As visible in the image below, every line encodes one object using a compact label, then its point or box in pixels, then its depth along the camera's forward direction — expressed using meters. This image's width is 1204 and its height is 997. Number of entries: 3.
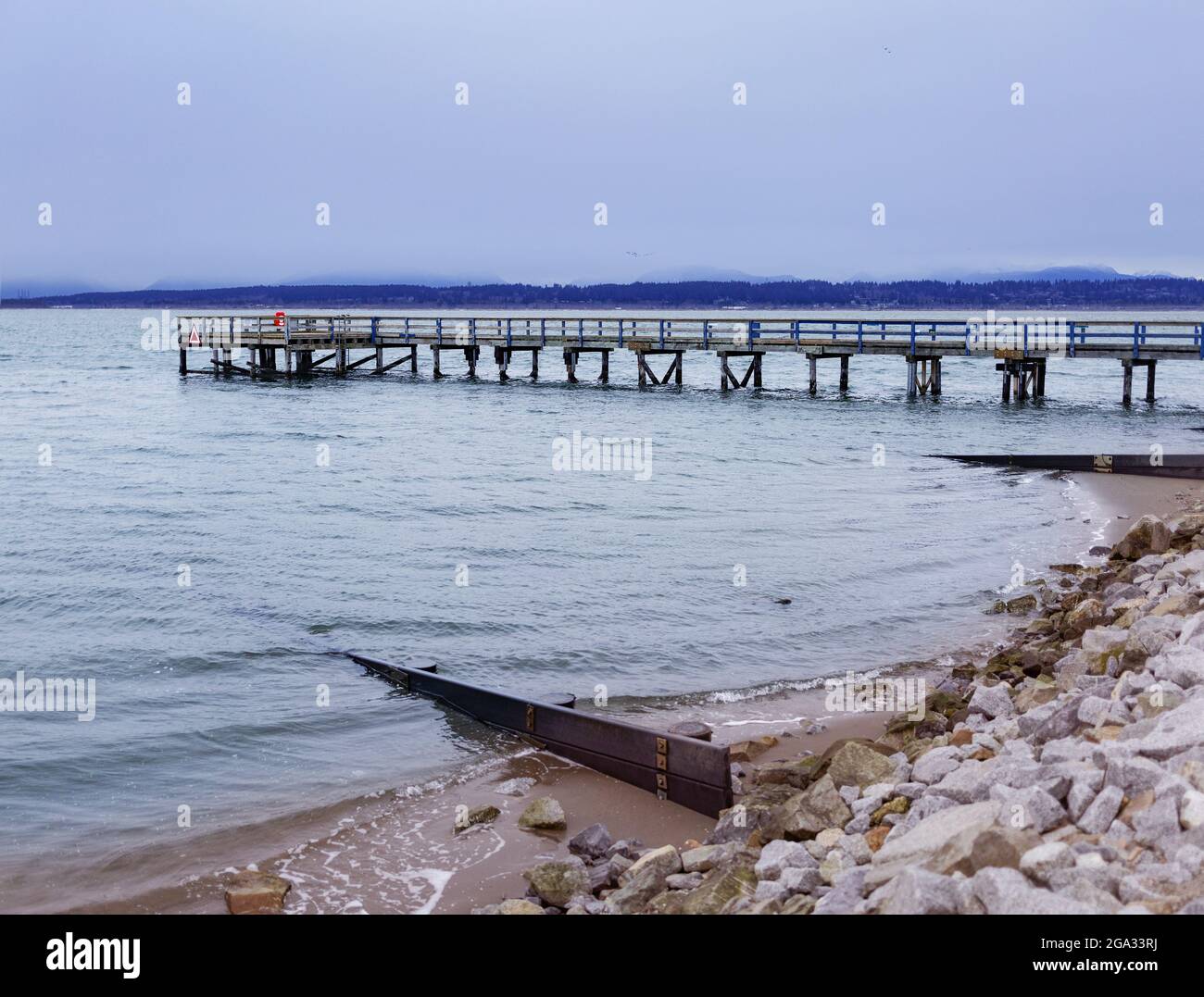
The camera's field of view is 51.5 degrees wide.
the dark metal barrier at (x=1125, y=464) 23.12
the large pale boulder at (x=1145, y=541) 13.84
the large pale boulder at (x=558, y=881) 6.30
